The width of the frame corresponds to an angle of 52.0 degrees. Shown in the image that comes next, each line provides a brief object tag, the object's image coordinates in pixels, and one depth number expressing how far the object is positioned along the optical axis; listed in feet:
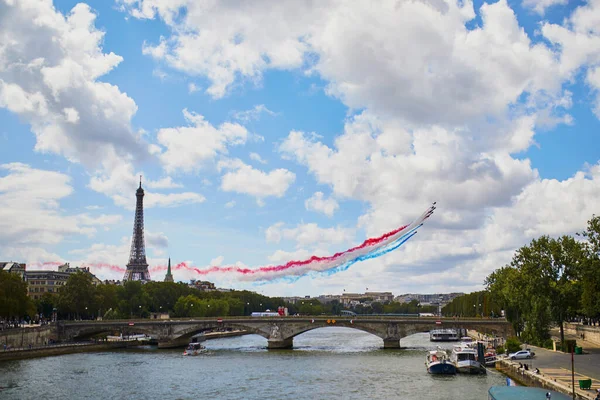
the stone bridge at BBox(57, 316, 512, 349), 316.60
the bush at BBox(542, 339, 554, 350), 243.01
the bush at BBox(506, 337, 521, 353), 237.45
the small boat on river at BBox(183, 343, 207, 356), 295.28
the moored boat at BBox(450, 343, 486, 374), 207.92
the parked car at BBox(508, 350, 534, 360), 207.92
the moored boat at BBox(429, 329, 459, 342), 414.00
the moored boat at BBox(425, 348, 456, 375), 206.49
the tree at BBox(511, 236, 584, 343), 244.01
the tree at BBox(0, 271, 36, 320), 275.59
